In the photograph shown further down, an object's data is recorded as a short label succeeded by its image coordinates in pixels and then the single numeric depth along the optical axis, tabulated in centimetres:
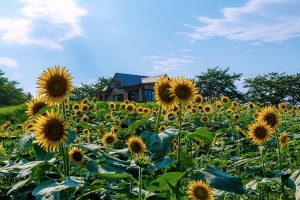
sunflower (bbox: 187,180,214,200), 179
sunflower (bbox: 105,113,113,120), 564
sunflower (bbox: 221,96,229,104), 815
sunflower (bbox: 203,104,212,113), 627
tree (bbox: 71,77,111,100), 4945
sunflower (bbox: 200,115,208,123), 516
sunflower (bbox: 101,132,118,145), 300
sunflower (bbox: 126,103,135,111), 636
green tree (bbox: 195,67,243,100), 3811
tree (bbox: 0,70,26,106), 4357
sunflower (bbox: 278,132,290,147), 290
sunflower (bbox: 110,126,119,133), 356
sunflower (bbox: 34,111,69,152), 180
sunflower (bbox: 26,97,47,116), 239
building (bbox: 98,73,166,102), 3298
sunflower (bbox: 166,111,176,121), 439
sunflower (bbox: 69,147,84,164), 227
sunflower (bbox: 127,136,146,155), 215
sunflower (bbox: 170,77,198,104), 213
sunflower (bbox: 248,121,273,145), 259
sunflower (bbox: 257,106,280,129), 267
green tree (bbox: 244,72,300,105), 3466
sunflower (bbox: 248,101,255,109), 743
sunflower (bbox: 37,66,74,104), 203
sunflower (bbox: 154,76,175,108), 227
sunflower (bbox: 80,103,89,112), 652
